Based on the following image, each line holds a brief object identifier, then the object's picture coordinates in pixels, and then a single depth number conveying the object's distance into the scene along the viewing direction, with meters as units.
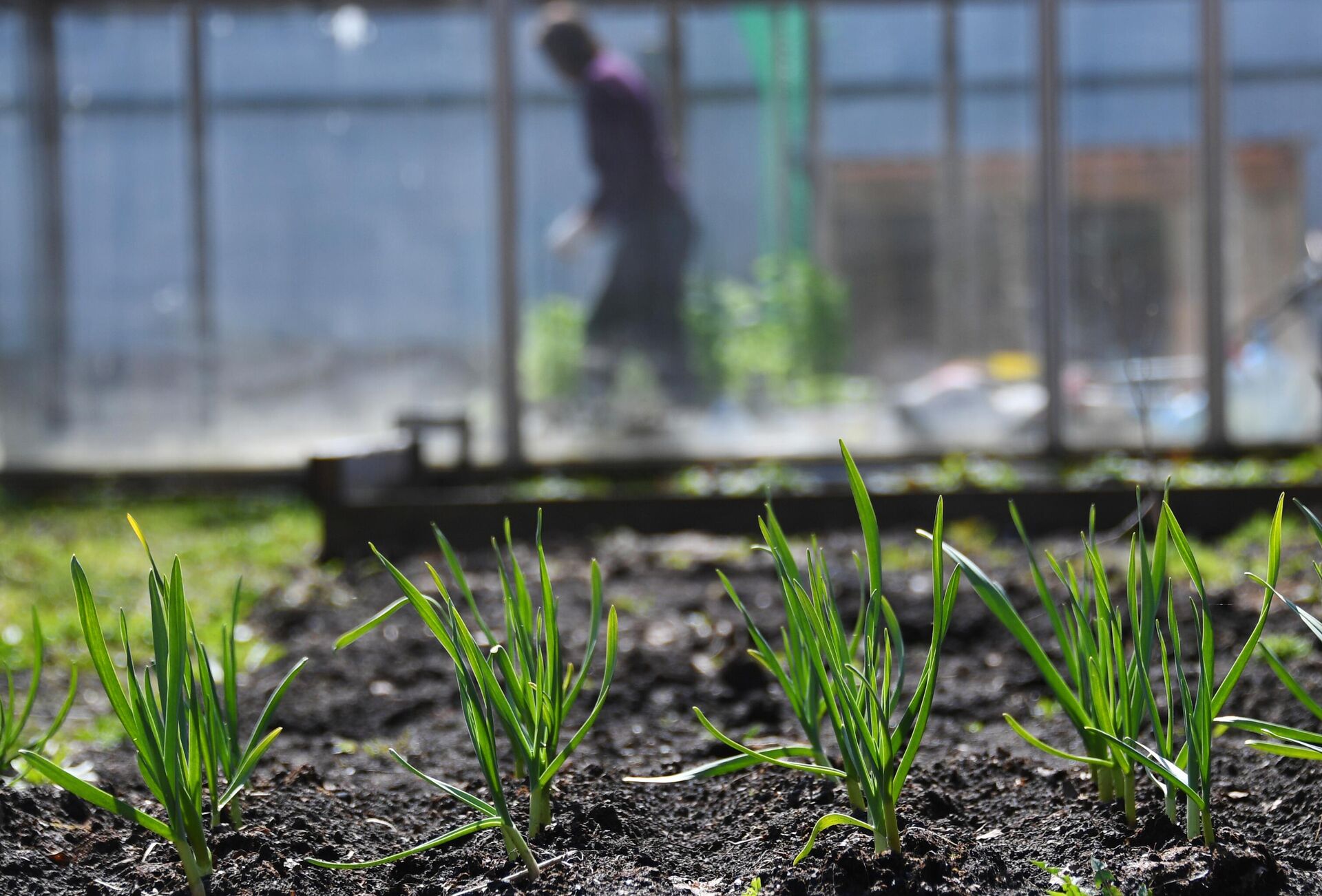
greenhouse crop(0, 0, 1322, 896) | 12.72
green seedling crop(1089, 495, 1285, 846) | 4.40
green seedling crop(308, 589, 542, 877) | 4.56
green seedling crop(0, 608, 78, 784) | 5.10
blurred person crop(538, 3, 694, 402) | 12.77
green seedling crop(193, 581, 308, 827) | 4.78
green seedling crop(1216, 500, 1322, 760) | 4.23
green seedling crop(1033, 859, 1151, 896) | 4.36
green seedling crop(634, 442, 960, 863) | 4.47
